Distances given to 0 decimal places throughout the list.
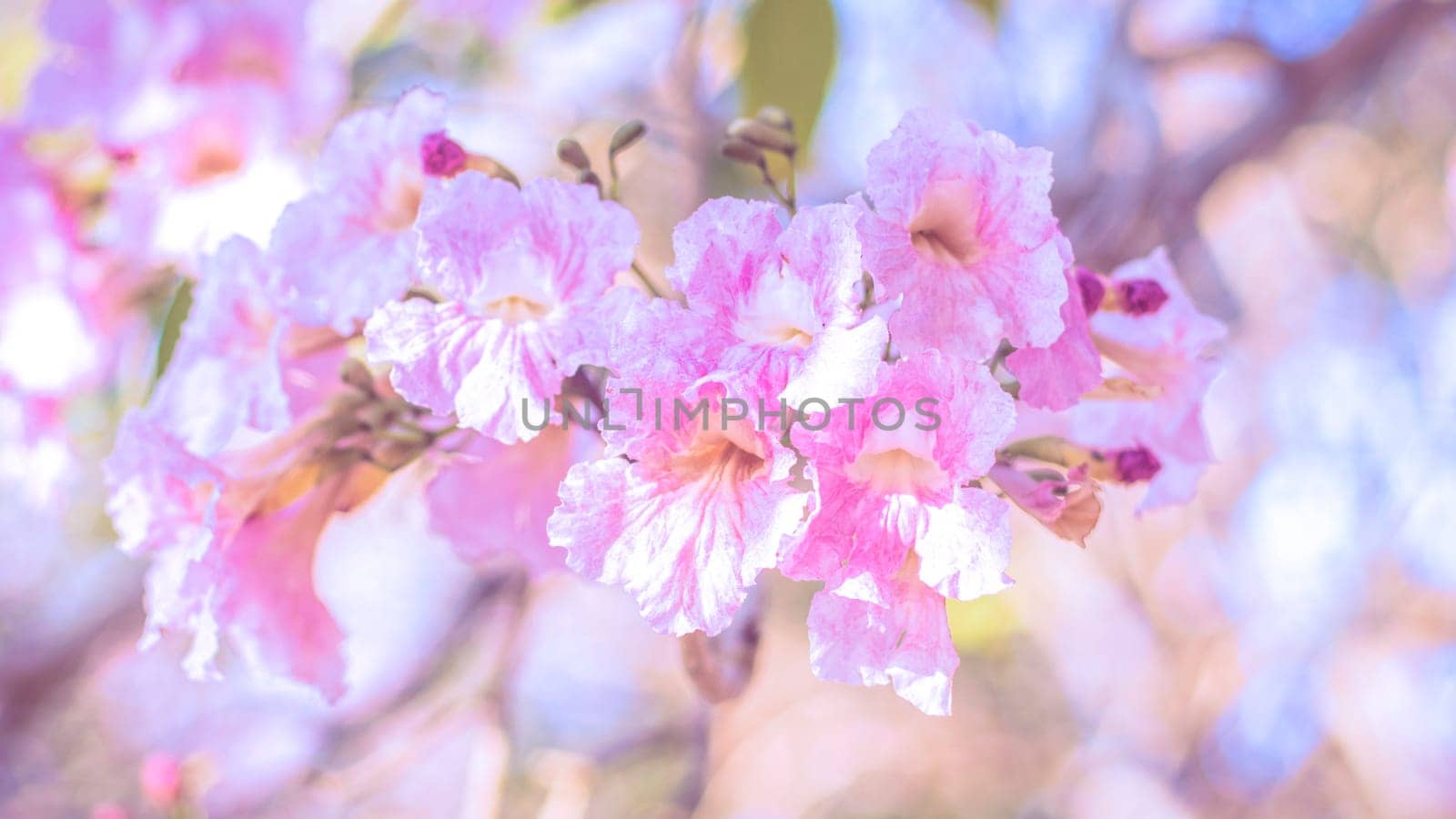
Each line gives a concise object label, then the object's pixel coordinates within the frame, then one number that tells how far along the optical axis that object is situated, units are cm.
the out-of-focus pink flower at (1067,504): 63
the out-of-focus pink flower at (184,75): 119
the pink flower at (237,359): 76
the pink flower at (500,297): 61
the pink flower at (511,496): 84
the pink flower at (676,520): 57
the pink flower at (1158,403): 78
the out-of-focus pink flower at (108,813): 128
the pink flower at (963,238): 57
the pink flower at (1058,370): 62
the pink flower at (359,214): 70
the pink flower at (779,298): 53
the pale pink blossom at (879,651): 58
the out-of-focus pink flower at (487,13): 179
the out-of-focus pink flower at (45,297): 126
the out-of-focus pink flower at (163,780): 125
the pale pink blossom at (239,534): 74
